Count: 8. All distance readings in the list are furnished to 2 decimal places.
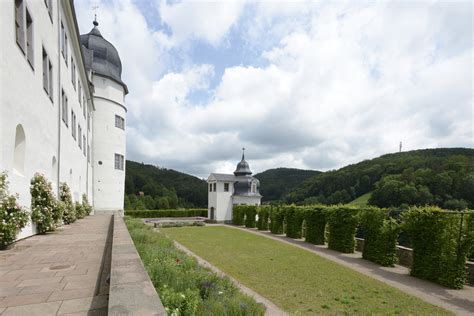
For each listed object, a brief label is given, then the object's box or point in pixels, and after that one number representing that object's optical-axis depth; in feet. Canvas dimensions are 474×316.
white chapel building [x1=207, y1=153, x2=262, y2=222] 128.47
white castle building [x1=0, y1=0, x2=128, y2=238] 21.59
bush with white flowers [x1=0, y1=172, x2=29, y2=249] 18.16
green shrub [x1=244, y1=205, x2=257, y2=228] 102.84
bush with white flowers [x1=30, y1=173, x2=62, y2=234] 26.94
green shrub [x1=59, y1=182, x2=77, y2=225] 39.91
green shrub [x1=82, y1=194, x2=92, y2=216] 59.61
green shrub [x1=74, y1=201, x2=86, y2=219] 50.49
